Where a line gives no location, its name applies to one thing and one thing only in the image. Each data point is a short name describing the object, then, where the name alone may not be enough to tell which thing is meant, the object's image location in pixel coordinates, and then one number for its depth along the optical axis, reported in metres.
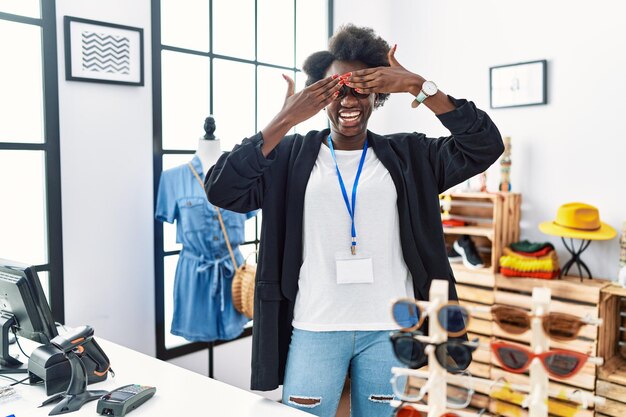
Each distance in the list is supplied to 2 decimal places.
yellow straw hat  2.95
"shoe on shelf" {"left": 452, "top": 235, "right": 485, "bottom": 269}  3.32
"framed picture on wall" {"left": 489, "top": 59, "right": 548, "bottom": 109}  3.33
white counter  1.40
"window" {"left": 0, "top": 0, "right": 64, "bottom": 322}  2.41
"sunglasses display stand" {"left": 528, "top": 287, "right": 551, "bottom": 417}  0.83
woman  1.49
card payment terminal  1.37
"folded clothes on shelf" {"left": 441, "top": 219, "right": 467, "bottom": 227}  3.48
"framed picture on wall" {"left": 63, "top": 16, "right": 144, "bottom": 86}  2.46
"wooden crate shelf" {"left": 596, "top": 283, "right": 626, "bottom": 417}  2.76
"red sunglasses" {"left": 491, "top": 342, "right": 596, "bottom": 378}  0.83
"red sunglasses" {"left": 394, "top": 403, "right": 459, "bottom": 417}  0.92
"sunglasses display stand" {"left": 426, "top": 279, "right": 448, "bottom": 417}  0.90
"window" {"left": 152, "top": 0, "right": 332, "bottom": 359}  2.91
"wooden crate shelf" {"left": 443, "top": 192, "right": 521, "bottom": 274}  3.25
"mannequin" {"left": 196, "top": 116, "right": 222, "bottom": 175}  2.71
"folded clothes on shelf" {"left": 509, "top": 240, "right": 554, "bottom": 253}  3.16
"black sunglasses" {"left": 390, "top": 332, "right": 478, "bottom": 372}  0.90
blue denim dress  2.62
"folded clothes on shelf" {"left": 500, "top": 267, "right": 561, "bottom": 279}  3.07
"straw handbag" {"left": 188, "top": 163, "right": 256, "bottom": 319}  2.62
